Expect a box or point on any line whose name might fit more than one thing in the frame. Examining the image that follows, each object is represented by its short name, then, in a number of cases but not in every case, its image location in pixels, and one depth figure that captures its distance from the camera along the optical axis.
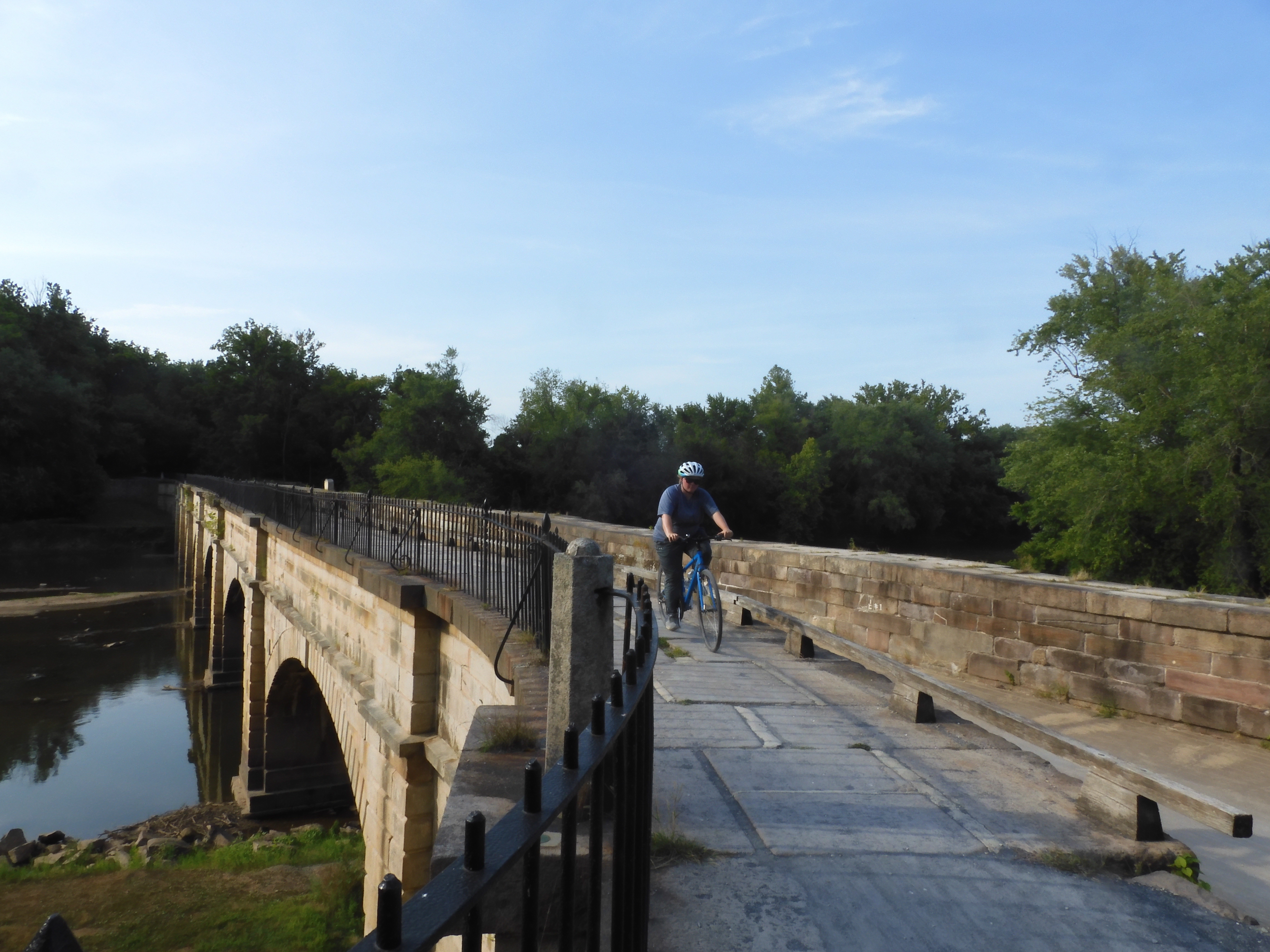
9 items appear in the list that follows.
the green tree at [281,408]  56.03
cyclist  7.27
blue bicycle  7.55
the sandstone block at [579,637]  2.88
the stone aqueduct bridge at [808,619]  6.78
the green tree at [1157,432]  17.66
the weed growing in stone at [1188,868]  3.32
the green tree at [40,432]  47.34
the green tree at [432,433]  40.50
